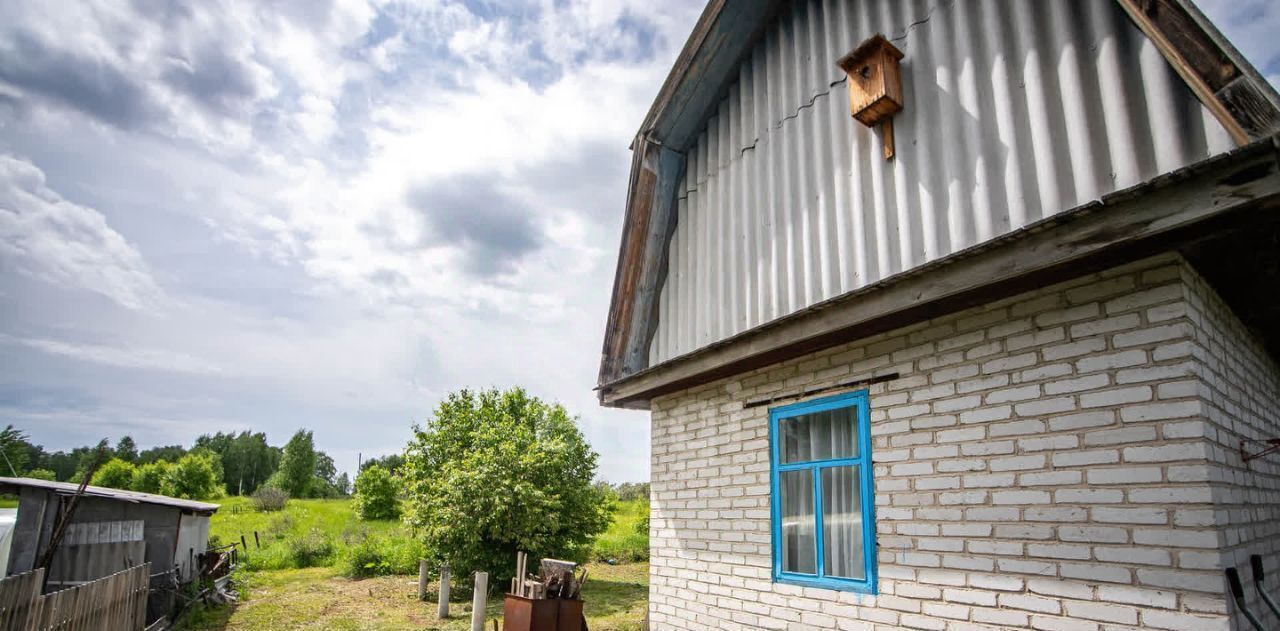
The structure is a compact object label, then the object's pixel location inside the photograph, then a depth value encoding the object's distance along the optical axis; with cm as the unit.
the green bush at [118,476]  4872
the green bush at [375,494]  3391
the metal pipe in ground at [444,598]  1293
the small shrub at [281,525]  3015
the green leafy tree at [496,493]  1494
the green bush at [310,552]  2238
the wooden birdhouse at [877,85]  454
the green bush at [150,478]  4575
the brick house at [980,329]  307
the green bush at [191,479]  4334
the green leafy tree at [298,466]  6606
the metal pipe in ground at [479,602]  1030
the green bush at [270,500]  4112
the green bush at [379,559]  1934
